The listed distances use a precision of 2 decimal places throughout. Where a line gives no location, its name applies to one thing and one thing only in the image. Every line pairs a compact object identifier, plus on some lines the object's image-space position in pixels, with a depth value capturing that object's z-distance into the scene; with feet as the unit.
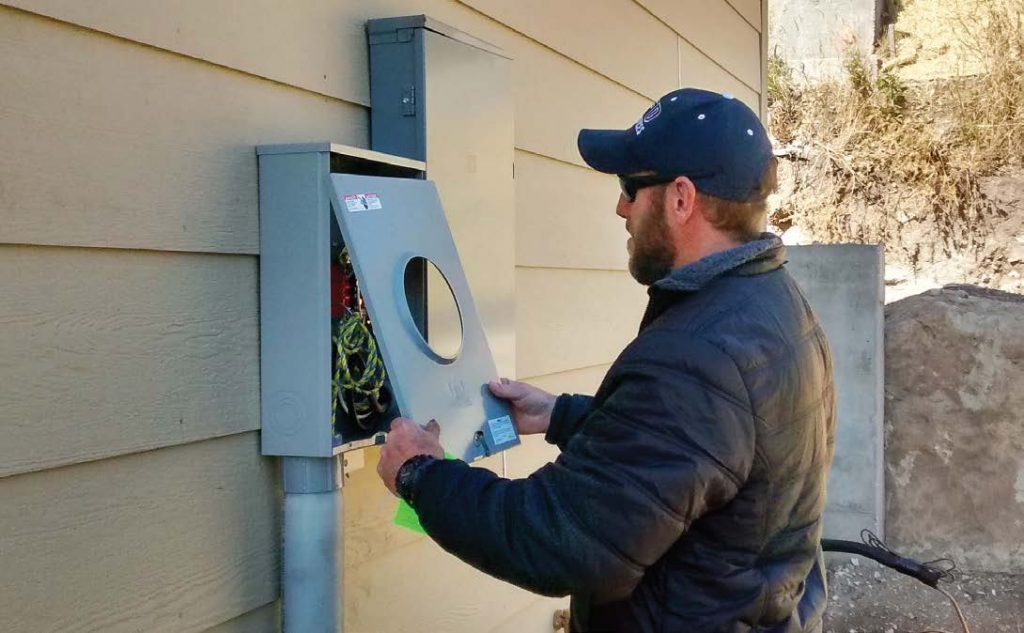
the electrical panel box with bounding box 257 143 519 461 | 5.50
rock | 17.54
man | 4.70
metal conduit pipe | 5.62
